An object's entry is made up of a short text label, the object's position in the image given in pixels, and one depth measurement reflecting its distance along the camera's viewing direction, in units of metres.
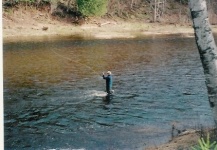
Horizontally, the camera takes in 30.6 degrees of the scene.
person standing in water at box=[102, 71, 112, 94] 25.29
